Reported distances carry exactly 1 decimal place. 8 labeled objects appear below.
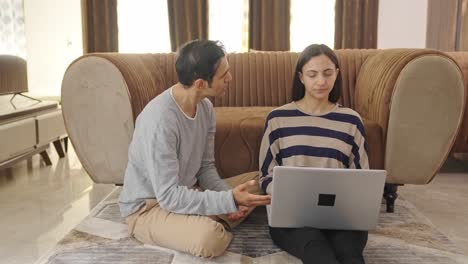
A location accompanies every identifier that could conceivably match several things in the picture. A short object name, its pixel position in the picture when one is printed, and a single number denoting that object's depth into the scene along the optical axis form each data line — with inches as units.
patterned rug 59.9
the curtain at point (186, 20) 185.5
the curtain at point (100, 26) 186.5
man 55.4
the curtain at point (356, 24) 185.9
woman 60.4
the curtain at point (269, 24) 185.2
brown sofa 72.9
